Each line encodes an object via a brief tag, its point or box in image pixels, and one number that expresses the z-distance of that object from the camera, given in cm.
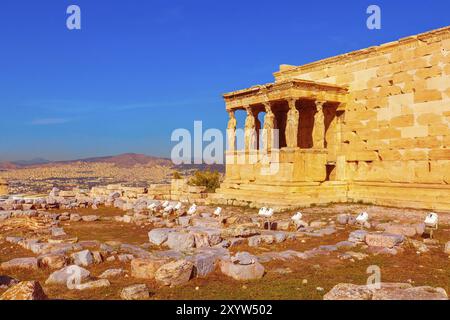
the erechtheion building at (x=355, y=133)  1673
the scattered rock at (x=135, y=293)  652
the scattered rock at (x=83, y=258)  908
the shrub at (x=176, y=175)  3245
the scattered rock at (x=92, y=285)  714
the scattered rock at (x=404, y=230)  1126
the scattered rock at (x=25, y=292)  545
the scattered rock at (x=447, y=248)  944
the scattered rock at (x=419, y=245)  973
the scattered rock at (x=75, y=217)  1747
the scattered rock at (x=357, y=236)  1056
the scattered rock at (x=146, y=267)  782
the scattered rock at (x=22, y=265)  880
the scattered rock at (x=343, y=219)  1365
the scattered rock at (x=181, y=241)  1066
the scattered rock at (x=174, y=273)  737
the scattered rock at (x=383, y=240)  987
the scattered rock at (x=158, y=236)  1158
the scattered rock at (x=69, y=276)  737
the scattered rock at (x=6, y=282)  700
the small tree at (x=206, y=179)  3281
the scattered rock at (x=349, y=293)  593
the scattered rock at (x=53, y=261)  895
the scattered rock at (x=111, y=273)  799
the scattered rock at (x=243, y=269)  771
